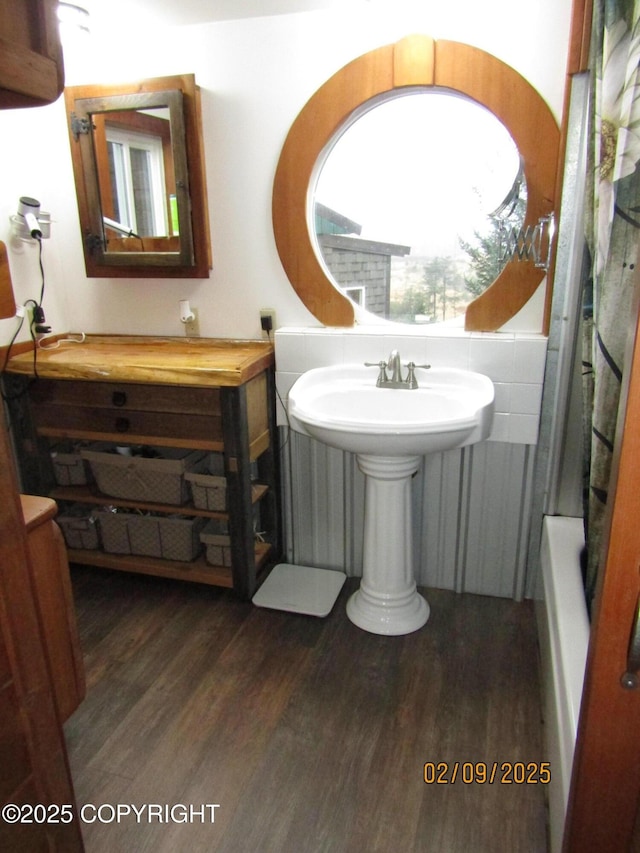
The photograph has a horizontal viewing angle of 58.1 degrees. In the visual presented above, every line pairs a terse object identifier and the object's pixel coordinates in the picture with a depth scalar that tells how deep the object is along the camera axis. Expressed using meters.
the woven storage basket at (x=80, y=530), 2.34
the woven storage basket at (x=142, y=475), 2.17
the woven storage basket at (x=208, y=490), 2.11
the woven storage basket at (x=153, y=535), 2.25
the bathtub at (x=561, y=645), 1.22
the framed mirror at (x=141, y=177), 2.10
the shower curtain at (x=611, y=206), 1.17
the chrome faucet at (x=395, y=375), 1.98
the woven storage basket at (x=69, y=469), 2.31
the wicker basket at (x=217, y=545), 2.21
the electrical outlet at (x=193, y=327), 2.38
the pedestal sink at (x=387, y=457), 1.91
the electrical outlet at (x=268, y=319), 2.28
